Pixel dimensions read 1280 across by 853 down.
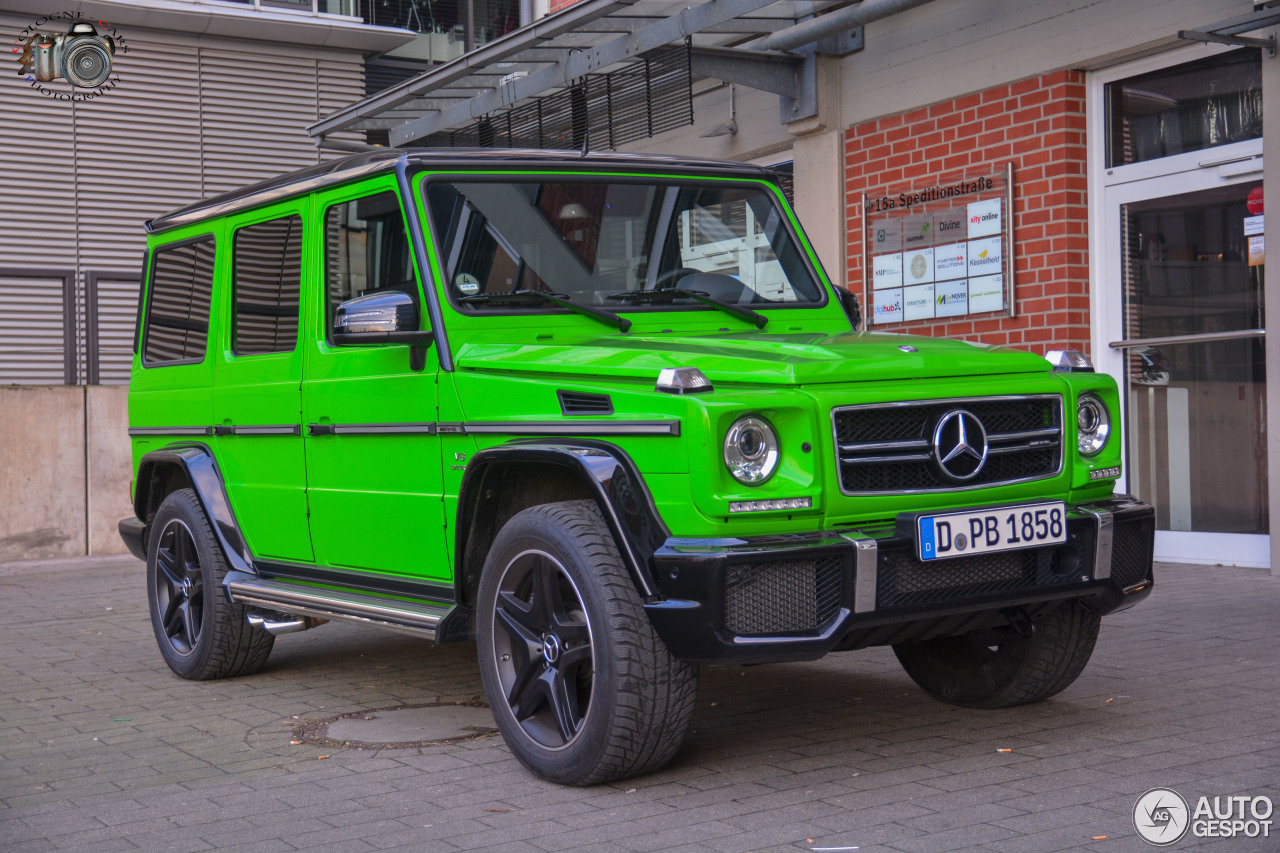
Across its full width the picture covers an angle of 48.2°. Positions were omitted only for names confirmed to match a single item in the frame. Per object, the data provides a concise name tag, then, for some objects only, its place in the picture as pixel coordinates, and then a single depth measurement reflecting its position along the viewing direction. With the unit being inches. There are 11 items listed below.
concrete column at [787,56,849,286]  424.5
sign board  376.2
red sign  326.3
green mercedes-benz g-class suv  155.8
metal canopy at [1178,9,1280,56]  301.7
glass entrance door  334.0
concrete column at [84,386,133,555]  469.1
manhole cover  202.7
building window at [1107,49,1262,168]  328.5
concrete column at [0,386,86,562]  454.0
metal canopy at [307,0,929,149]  377.1
